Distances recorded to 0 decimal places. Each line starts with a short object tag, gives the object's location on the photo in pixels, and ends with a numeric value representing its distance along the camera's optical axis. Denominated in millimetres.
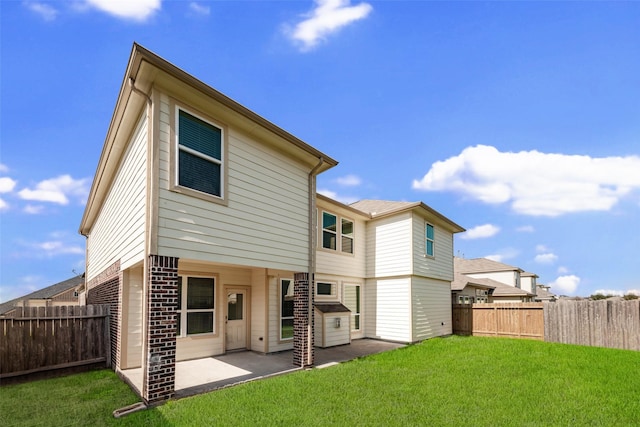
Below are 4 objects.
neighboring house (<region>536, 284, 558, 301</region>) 40788
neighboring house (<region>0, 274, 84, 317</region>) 26720
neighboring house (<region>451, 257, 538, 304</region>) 27922
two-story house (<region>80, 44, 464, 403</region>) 5926
